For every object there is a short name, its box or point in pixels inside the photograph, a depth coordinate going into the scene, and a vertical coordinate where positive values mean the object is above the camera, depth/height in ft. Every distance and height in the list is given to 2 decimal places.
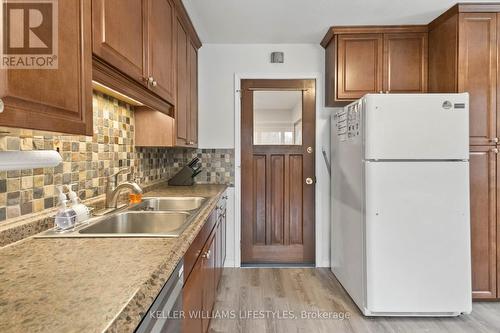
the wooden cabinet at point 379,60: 8.80 +3.17
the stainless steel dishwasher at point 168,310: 2.36 -1.37
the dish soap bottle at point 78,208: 4.19 -0.66
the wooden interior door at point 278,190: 10.16 -0.95
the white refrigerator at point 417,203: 6.68 -0.94
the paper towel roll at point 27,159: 2.63 +0.04
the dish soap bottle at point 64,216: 3.92 -0.72
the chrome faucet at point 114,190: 5.21 -0.50
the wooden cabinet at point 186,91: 7.25 +2.06
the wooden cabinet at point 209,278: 5.28 -2.34
